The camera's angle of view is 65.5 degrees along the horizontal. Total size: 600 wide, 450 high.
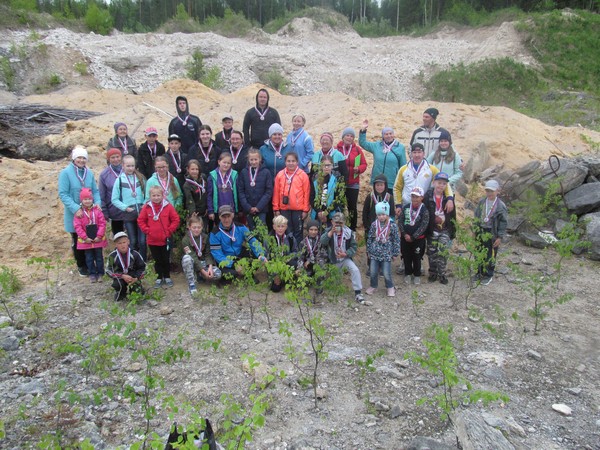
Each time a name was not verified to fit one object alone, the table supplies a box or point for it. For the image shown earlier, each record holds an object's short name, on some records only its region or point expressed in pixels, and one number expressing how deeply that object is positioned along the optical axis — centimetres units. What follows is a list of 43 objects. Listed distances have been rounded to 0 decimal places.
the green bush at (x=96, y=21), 3105
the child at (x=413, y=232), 633
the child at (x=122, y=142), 705
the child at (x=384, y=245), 618
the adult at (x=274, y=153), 680
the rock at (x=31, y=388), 414
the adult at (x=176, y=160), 671
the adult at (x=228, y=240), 618
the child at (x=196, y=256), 615
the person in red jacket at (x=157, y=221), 605
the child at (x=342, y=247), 606
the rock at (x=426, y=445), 342
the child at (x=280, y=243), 581
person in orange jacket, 630
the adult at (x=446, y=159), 681
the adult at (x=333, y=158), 644
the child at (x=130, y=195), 629
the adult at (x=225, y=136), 714
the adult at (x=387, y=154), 696
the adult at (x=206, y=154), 679
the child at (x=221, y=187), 642
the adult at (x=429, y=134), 687
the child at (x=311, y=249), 610
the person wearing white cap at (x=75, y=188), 637
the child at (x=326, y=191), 638
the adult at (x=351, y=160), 674
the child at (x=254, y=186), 640
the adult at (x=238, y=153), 680
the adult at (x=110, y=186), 643
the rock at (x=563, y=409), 395
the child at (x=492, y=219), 640
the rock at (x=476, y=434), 333
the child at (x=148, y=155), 703
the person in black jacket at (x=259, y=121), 739
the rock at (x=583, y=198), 809
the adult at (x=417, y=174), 651
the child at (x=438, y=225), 644
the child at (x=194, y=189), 638
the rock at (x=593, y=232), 734
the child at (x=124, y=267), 577
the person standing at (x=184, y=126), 732
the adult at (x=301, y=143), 696
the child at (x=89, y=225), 625
